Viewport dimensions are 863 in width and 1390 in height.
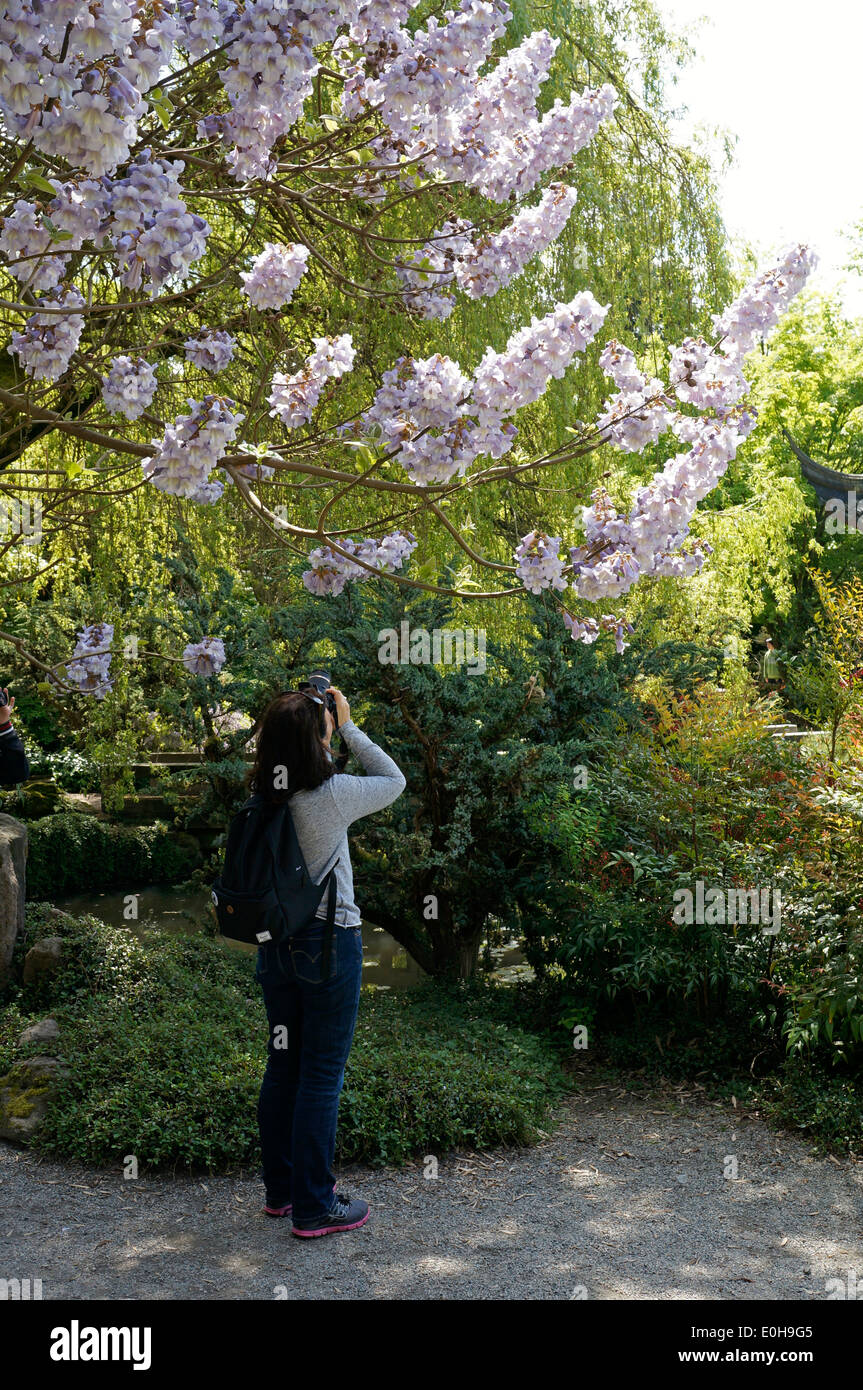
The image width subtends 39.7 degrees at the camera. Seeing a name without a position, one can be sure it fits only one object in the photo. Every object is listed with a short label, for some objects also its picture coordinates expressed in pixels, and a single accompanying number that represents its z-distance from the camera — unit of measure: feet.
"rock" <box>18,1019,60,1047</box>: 17.93
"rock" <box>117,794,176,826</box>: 44.69
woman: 12.16
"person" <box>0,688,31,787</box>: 15.01
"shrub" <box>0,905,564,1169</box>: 15.34
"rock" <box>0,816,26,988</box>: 21.27
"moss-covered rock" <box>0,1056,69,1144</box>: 16.07
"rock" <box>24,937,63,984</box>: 20.58
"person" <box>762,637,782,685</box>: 71.72
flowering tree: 7.98
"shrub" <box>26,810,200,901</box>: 39.22
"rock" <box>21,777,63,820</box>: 43.14
